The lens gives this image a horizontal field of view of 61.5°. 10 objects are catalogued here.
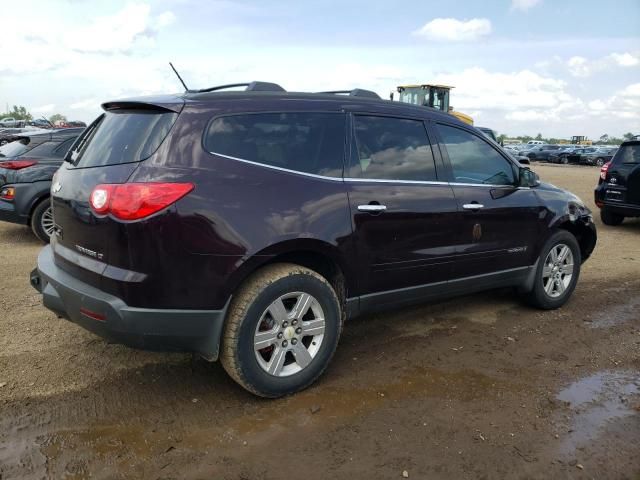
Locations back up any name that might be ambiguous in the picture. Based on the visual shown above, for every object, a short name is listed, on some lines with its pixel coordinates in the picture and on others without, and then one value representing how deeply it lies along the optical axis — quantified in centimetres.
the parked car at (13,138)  800
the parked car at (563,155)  4136
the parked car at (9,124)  3253
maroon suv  284
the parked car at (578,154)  4006
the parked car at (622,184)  927
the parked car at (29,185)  725
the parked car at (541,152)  4306
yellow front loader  2158
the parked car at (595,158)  3916
